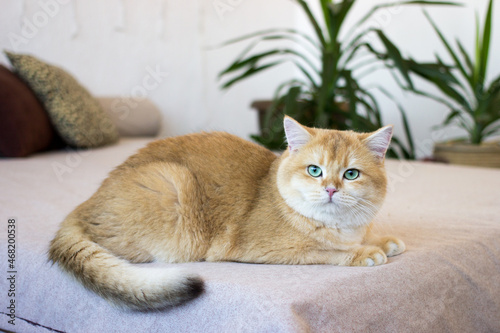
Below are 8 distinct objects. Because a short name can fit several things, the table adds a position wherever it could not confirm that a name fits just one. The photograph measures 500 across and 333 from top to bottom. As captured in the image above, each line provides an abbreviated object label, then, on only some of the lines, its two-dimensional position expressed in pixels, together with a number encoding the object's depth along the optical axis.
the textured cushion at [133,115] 3.06
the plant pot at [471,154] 3.23
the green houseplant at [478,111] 3.18
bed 0.80
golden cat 1.04
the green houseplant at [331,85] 2.55
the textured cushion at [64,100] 2.35
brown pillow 2.17
